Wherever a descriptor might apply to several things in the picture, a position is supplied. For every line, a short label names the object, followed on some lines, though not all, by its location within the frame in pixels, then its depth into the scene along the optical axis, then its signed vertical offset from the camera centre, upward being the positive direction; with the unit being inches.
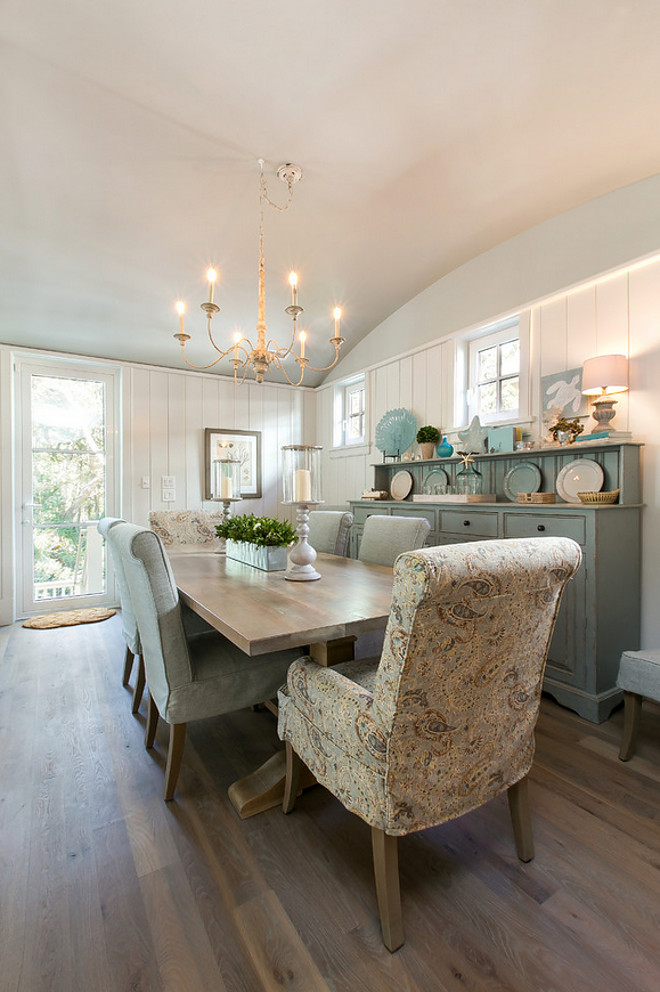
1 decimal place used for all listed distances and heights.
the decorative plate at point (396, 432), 147.0 +19.3
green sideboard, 86.4 -18.8
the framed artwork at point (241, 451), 179.3 +15.5
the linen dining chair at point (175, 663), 59.4 -25.0
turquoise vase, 129.8 +11.3
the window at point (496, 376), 120.1 +31.7
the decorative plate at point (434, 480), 133.0 +2.7
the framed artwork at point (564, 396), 102.7 +21.9
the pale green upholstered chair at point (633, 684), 70.2 -31.2
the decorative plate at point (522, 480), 108.4 +2.2
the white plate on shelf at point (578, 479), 95.7 +2.2
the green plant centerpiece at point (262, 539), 82.6 -9.4
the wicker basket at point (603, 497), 89.4 -1.6
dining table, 48.6 -15.3
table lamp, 91.9 +22.3
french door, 155.9 +3.0
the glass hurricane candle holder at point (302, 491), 71.6 -0.3
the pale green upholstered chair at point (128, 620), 83.0 -25.6
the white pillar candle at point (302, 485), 71.3 +0.6
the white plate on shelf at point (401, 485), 145.3 +1.3
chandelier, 78.1 +31.9
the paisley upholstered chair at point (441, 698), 34.7 -19.9
